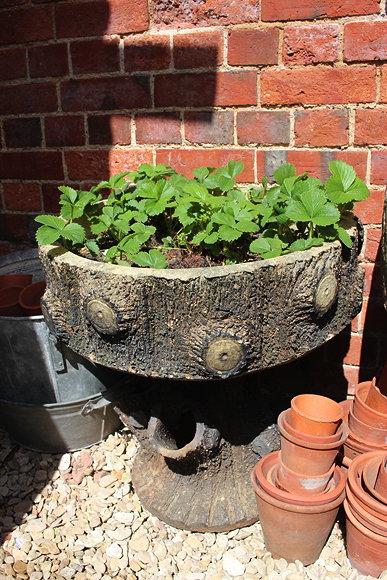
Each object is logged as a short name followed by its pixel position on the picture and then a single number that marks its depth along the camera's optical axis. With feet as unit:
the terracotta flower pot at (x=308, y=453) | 4.79
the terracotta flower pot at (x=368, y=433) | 5.28
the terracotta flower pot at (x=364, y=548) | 4.75
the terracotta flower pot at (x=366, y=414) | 5.24
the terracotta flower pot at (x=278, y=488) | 4.89
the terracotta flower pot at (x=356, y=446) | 5.31
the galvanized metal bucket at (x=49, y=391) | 6.18
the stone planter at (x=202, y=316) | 4.38
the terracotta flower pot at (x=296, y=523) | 4.91
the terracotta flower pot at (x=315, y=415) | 4.79
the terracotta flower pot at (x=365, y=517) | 4.66
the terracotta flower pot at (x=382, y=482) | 4.71
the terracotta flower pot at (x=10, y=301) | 6.41
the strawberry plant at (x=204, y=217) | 4.81
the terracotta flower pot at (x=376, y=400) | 5.27
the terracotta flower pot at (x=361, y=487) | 4.67
